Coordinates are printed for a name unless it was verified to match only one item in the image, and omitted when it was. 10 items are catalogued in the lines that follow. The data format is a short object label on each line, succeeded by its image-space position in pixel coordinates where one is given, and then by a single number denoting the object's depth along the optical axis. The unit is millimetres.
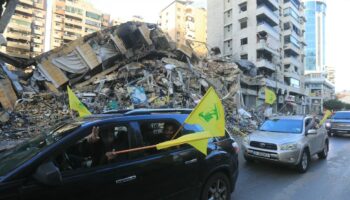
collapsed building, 15477
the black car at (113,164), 2691
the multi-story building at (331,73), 146575
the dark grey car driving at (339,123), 15930
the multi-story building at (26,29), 74312
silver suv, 7207
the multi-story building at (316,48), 90975
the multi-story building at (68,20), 88375
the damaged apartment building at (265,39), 46375
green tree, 77062
